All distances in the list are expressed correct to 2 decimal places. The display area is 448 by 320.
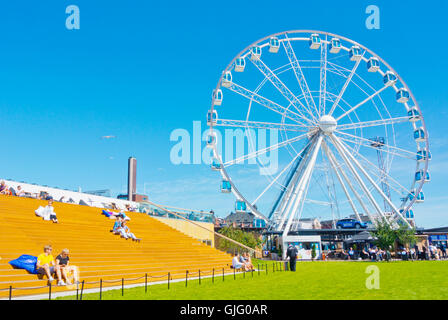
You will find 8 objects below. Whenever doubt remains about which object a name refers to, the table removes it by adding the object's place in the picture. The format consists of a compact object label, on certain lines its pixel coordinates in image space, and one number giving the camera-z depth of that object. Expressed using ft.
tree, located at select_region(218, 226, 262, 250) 128.88
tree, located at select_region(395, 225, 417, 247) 116.57
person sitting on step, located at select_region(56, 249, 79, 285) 41.44
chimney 170.09
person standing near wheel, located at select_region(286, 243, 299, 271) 69.14
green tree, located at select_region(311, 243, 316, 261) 115.65
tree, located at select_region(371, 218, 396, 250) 115.55
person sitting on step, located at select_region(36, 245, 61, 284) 40.96
